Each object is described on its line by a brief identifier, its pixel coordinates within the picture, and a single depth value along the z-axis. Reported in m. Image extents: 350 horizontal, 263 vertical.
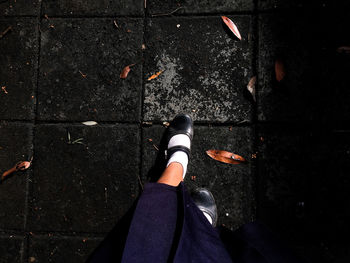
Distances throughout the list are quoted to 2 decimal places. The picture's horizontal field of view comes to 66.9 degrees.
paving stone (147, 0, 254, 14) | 2.07
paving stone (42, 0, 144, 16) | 2.14
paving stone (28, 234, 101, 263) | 2.05
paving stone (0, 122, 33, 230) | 2.11
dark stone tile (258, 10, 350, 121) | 1.98
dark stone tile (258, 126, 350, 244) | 1.95
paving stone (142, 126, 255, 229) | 2.00
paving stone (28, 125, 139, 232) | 2.06
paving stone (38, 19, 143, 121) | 2.10
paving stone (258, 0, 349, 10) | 2.00
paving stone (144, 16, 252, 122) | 2.04
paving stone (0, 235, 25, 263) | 2.10
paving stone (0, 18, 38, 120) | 2.15
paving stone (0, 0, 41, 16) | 2.20
